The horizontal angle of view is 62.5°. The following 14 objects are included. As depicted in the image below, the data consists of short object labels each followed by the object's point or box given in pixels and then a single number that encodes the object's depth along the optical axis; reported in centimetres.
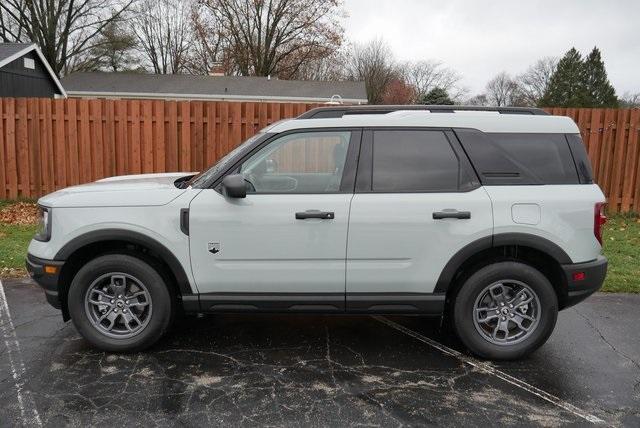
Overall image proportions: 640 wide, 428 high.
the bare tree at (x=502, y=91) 7325
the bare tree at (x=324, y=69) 4138
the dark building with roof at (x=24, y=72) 2011
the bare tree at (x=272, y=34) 3703
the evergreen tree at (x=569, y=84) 4981
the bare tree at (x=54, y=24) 3509
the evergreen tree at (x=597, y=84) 4856
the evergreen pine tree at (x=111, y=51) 3944
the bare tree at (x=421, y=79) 6438
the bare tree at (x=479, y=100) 6926
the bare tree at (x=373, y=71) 5650
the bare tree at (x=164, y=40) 4822
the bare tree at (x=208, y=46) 3965
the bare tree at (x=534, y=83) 6806
